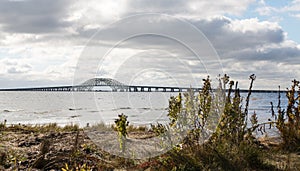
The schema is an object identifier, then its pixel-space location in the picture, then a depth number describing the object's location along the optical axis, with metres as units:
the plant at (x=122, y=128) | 6.75
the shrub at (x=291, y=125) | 7.73
